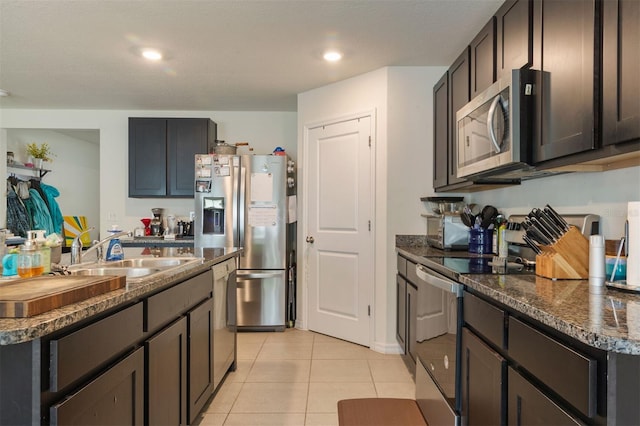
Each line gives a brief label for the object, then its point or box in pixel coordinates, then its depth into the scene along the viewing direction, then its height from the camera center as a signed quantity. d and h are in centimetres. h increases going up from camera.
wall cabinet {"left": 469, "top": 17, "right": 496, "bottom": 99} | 207 +93
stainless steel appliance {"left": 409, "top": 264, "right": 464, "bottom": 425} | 164 -67
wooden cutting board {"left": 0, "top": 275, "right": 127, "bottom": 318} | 87 -22
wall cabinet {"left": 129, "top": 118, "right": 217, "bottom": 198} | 427 +71
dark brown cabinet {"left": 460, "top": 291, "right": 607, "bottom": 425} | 81 -44
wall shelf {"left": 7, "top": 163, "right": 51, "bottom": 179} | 468 +57
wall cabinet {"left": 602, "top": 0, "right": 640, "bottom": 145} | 111 +46
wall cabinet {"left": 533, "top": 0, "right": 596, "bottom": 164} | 131 +54
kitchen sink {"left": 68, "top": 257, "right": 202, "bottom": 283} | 165 -28
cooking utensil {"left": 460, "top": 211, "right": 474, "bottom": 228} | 272 -4
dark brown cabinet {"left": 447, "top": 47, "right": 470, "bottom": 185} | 245 +82
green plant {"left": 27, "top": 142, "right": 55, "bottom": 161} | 493 +82
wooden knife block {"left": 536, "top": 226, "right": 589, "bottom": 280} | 150 -17
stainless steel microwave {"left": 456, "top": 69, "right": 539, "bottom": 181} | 168 +43
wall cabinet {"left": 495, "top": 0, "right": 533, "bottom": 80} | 170 +89
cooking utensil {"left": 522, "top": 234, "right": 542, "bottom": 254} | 165 -14
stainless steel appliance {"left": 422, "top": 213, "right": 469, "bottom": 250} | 274 -14
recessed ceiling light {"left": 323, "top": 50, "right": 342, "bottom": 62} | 288 +126
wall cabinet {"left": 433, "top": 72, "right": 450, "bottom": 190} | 283 +66
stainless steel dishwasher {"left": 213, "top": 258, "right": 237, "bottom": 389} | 224 -70
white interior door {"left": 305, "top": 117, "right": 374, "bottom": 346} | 331 -15
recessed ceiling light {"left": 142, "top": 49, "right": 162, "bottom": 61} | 287 +126
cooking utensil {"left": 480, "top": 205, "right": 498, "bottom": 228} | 257 -1
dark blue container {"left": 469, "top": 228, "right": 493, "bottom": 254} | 259 -19
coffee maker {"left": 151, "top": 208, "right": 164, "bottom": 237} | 440 -13
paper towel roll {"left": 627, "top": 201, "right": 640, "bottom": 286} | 120 -10
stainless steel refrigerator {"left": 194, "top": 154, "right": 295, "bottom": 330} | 373 -11
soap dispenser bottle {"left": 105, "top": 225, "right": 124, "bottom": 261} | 200 -21
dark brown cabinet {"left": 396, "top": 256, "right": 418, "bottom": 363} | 247 -71
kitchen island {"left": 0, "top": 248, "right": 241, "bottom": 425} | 86 -45
